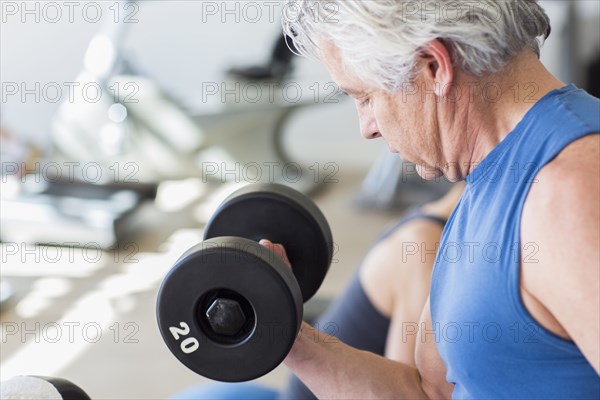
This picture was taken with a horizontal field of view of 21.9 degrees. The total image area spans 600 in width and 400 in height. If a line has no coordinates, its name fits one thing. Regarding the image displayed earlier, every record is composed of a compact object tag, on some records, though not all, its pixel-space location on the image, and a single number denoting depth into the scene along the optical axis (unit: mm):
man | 1280
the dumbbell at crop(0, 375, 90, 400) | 1378
